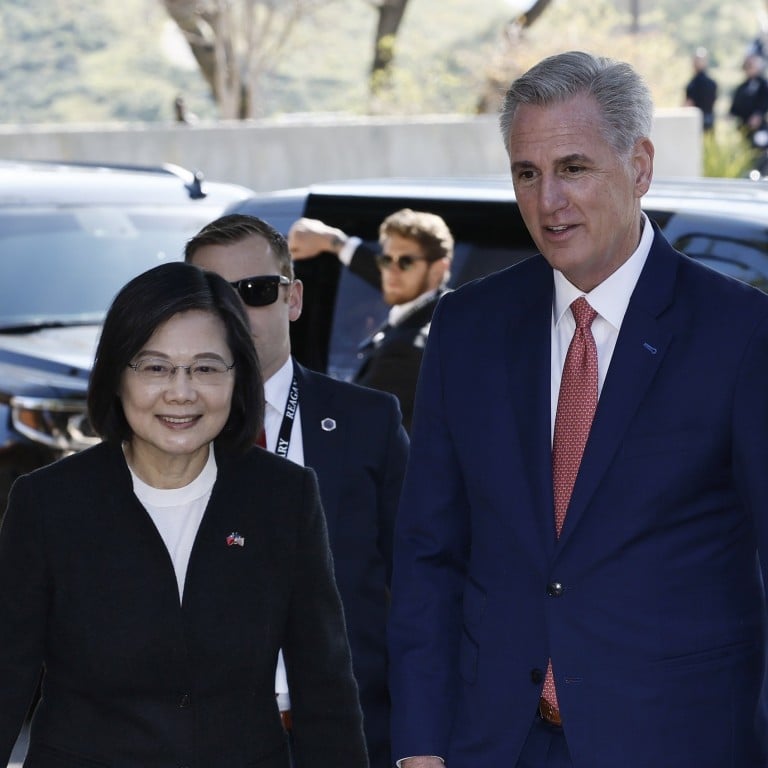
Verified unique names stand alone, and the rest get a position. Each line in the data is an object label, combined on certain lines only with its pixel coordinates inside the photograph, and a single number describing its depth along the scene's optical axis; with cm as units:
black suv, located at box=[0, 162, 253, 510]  1296
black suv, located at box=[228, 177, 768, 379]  1084
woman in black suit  608
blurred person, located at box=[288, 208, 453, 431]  1061
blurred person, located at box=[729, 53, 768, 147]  4233
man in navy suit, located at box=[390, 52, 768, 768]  568
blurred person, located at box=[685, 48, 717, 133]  4675
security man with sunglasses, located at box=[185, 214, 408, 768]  761
